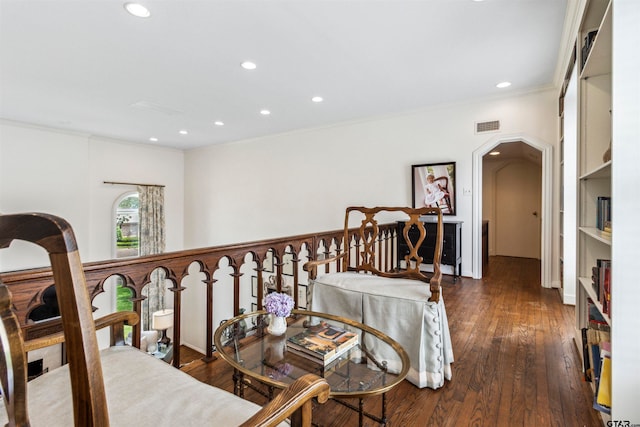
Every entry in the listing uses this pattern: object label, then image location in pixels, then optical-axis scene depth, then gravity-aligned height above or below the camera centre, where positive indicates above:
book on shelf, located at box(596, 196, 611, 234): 1.67 -0.02
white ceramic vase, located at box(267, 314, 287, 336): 1.59 -0.60
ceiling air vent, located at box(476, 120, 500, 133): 4.20 +1.17
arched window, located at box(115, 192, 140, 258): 6.63 -0.29
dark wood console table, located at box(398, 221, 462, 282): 4.23 -0.45
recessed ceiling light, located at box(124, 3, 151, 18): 2.28 +1.54
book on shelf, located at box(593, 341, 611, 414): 1.41 -0.81
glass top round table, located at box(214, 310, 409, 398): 1.24 -0.67
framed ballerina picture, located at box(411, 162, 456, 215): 4.51 +0.38
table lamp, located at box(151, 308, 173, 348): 6.82 -2.47
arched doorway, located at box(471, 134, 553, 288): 3.89 +0.15
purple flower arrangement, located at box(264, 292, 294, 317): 1.54 -0.47
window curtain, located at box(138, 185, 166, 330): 6.93 -0.57
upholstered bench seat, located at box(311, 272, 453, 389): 1.75 -0.65
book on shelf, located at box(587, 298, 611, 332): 1.68 -0.65
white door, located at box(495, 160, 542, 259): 6.48 +0.03
